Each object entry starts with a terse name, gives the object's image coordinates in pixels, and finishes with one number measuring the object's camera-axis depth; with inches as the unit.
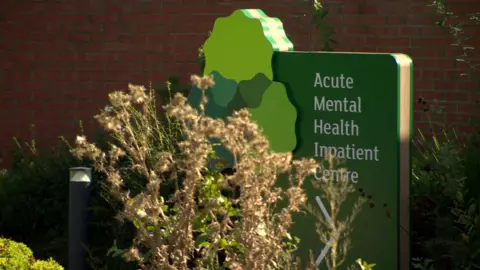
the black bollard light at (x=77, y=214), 464.0
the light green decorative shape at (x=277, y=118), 442.1
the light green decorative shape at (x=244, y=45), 453.7
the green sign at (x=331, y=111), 415.5
